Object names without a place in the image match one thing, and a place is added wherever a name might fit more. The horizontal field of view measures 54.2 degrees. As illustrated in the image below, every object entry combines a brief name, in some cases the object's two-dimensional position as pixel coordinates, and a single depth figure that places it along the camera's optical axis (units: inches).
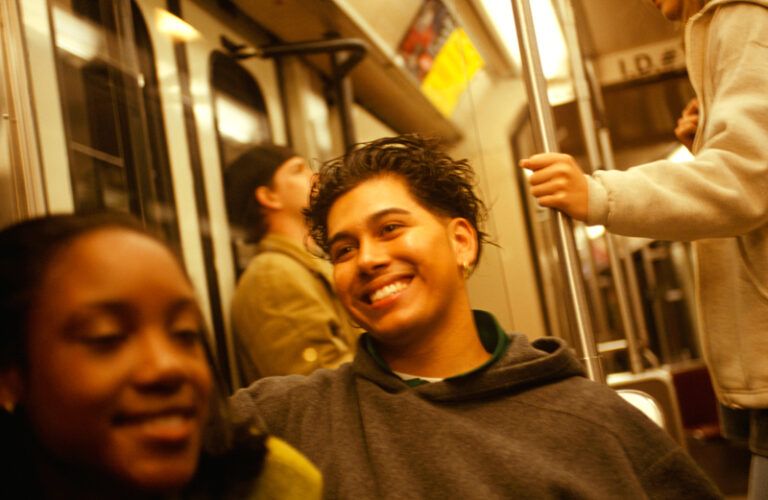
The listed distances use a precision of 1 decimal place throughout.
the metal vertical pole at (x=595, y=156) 118.1
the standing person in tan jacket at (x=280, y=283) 92.2
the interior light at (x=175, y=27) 85.5
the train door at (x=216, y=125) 100.3
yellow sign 98.2
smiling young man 49.5
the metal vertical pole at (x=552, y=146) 63.8
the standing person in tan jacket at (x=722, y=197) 53.5
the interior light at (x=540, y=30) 70.7
